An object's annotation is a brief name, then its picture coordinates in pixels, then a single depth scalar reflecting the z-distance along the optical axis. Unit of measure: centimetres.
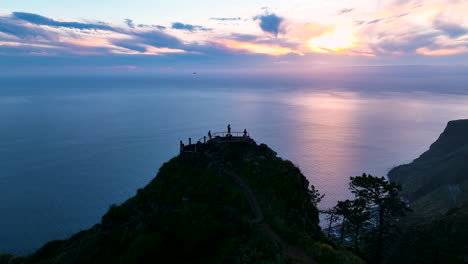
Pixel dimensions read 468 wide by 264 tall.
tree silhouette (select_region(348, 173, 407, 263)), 3366
